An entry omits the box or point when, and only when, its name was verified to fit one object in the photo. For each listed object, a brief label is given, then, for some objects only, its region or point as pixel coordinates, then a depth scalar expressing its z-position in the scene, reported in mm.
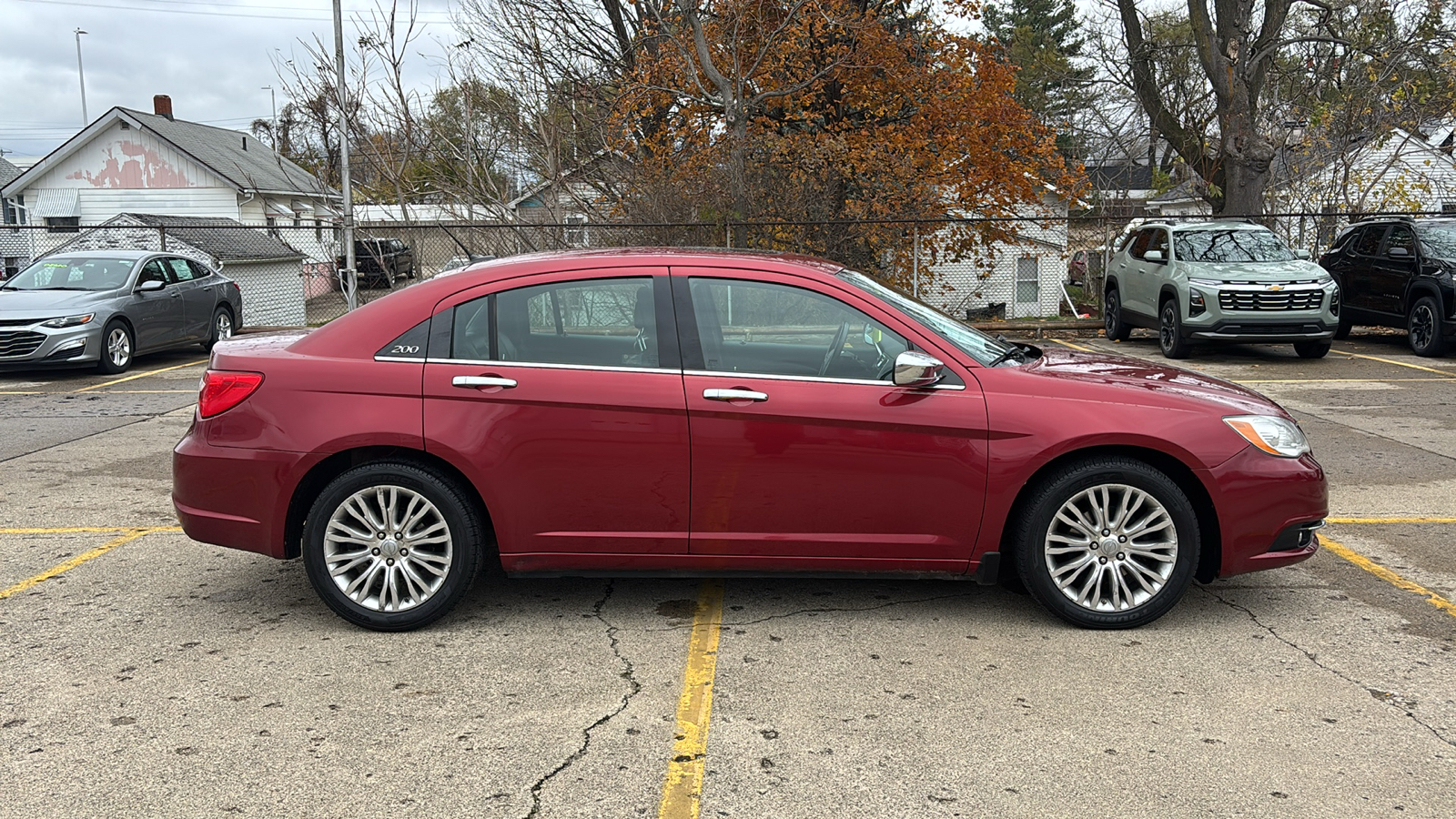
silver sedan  12773
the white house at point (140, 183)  34531
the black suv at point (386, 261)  28750
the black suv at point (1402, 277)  13534
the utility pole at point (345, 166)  18438
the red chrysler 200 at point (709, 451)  4426
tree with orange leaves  16828
